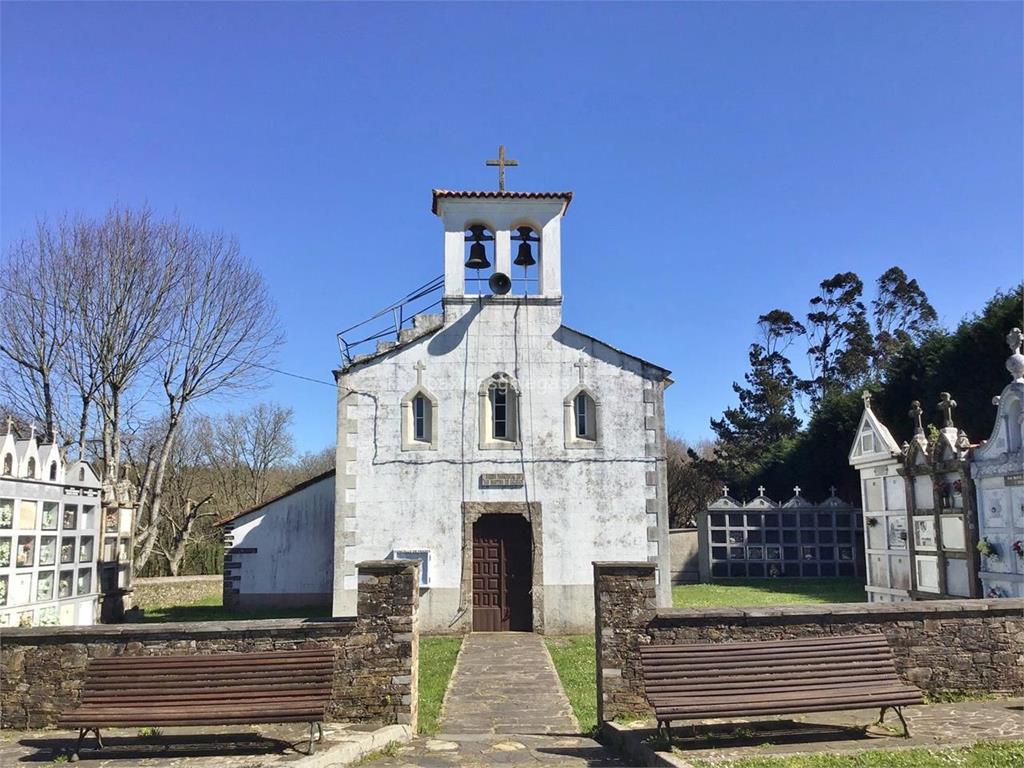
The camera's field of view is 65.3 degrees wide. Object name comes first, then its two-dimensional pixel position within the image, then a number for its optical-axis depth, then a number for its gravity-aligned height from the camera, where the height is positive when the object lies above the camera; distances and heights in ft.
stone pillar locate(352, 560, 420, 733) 27.35 -4.13
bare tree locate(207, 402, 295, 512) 131.23 +8.50
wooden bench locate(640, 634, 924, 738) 23.99 -5.39
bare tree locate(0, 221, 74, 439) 68.23 +15.74
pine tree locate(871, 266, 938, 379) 148.15 +36.89
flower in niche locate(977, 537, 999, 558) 45.52 -2.63
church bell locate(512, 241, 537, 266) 56.80 +17.61
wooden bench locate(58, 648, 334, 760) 24.11 -5.53
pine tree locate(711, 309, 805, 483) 143.95 +17.71
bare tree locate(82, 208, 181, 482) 69.72 +17.85
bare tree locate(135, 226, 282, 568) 74.95 +13.76
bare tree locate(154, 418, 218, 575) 94.98 +2.52
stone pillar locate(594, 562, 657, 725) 27.35 -4.22
